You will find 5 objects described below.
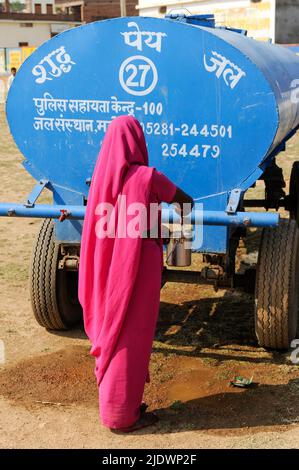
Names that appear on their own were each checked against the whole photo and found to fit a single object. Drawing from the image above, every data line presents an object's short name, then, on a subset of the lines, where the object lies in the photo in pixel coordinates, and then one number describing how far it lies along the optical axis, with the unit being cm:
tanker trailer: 446
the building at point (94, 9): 4372
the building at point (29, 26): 4241
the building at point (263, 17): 2773
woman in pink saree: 398
